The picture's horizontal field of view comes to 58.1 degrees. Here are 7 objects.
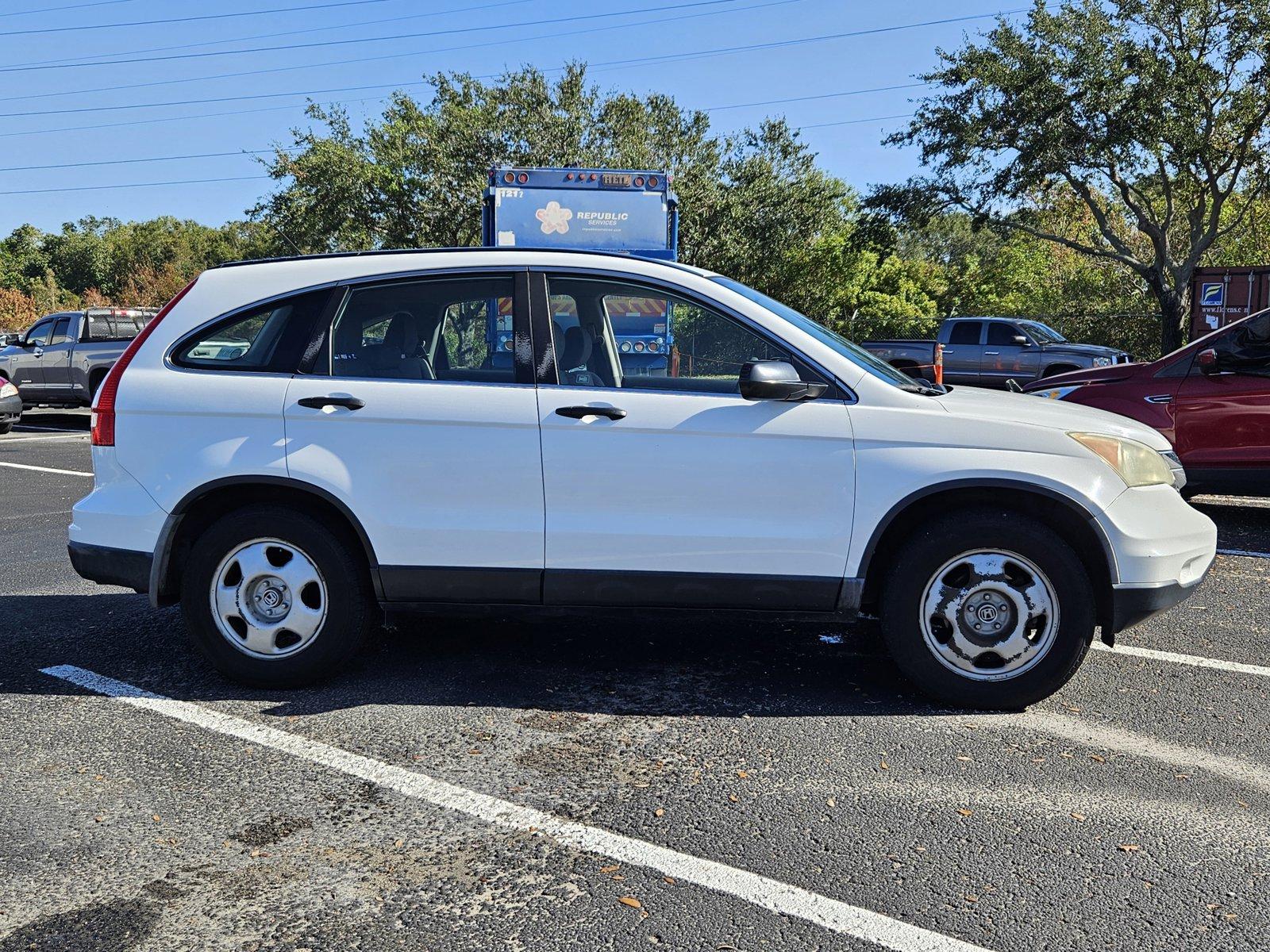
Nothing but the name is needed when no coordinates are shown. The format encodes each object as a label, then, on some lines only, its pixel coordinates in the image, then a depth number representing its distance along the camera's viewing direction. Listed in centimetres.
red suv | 837
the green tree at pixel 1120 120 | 2498
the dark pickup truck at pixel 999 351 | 2220
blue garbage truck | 1425
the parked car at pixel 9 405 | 1767
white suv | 443
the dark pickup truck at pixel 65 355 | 1941
